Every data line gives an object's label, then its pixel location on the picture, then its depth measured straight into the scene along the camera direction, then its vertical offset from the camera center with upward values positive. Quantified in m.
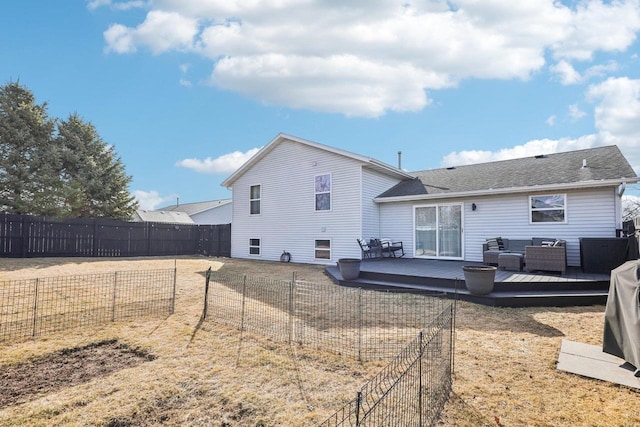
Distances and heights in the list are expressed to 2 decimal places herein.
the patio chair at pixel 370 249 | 11.61 -0.56
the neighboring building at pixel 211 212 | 33.69 +2.31
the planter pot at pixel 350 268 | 8.66 -0.92
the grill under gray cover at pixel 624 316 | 3.46 -0.93
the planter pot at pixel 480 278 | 6.48 -0.90
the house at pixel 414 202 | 9.30 +1.12
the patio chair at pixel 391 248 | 12.18 -0.54
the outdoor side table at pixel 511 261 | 8.58 -0.72
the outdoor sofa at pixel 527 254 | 7.93 -0.54
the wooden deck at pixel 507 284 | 6.46 -1.15
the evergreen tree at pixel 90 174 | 19.47 +3.74
